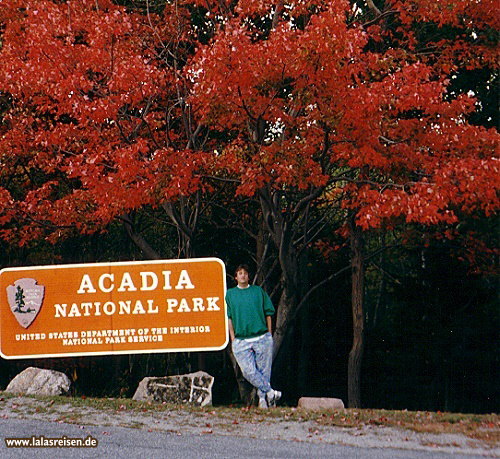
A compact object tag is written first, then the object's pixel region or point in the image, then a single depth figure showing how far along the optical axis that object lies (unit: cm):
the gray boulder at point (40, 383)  1554
